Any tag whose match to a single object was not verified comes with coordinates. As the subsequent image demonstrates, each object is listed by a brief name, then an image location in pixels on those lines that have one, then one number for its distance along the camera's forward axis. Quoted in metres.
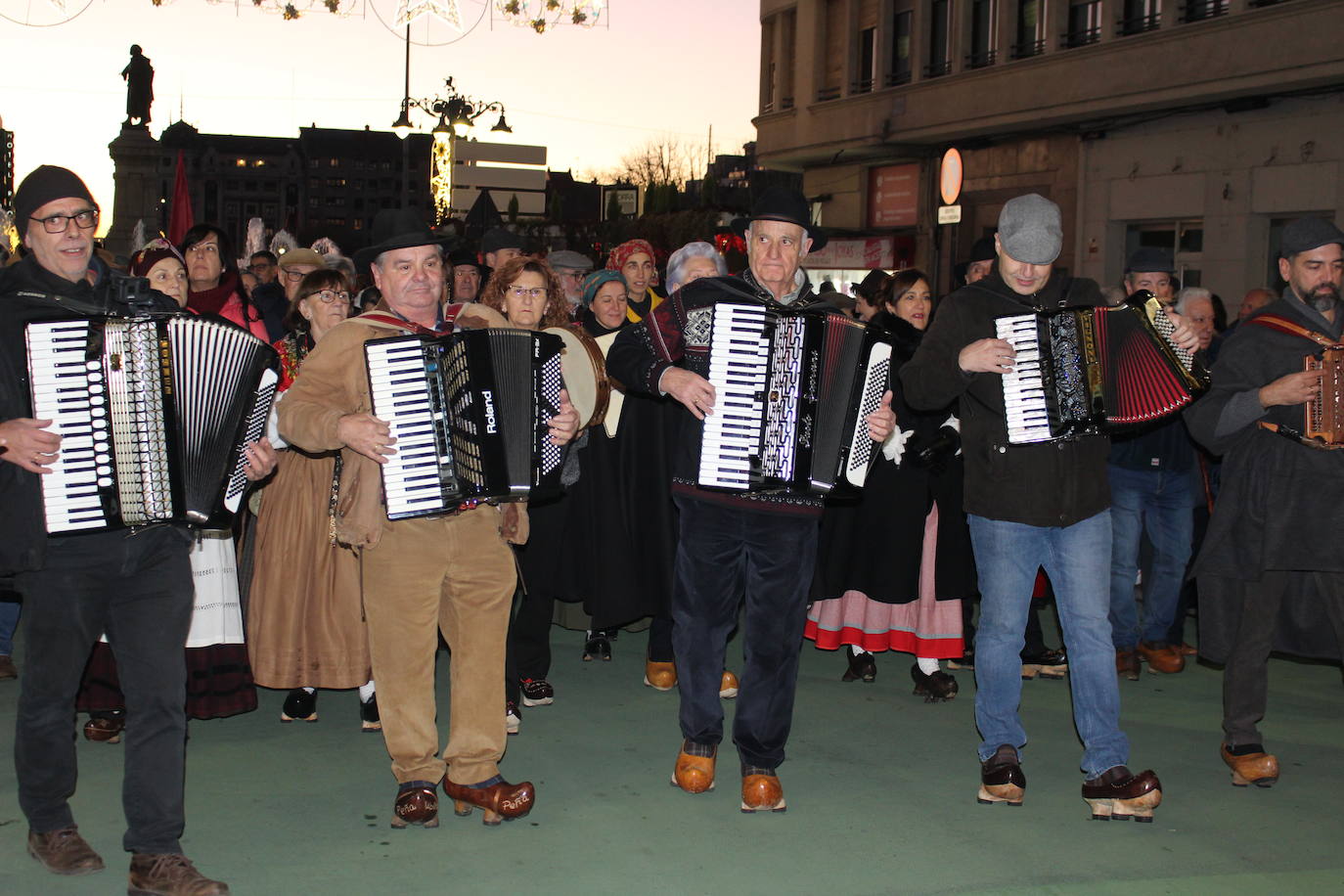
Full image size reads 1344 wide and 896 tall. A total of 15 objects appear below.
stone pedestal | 23.77
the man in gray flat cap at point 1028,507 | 5.24
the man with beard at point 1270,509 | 5.58
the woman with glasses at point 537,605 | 6.46
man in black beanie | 4.28
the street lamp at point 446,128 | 22.31
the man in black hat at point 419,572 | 4.93
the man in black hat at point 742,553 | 5.27
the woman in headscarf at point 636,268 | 8.39
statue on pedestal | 28.12
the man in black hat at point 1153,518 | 7.51
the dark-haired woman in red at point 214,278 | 7.30
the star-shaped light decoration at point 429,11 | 15.65
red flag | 10.80
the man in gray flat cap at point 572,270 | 8.76
